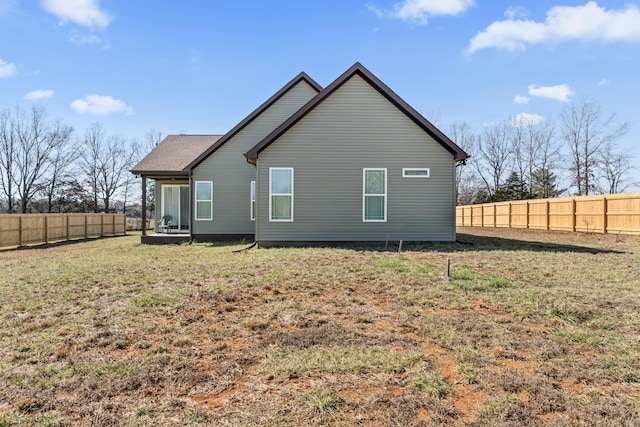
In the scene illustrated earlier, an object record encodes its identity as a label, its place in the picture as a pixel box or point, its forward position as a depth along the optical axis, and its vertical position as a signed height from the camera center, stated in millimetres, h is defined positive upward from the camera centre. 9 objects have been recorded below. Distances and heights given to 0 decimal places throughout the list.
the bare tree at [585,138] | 33938 +7145
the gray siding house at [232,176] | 15297 +1500
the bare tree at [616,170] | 33656 +4175
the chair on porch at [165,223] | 17141 -458
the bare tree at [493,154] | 41875 +6934
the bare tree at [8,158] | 35500 +5024
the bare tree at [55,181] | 37531 +3030
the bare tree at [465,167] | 43125 +5461
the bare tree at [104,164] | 41156 +5465
